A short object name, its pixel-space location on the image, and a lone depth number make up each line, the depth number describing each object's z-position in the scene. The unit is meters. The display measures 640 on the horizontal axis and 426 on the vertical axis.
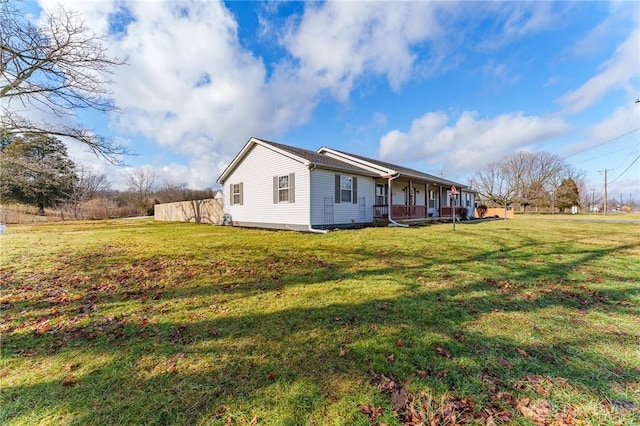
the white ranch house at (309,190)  12.82
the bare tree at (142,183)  45.81
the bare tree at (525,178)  43.72
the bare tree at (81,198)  22.19
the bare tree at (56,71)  6.47
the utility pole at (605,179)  42.12
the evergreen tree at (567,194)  45.47
